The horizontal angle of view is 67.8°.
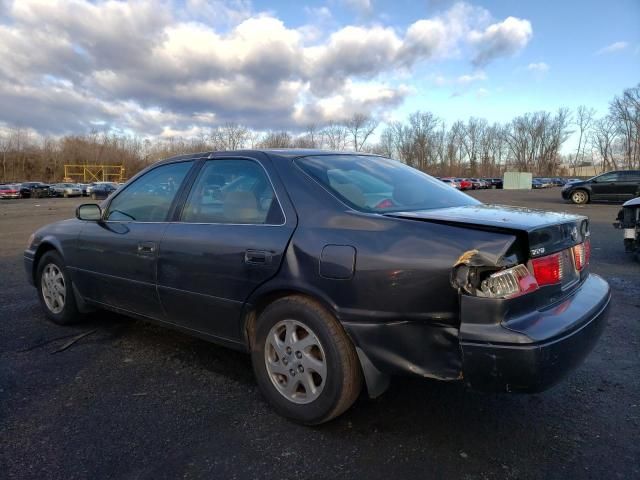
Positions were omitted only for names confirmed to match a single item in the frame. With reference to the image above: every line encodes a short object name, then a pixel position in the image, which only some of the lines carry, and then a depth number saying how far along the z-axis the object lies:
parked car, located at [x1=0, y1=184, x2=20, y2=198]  39.53
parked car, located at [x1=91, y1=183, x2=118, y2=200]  38.47
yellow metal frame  72.88
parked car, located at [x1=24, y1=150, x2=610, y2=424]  2.11
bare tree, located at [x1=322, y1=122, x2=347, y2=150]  76.03
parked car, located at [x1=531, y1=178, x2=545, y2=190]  67.06
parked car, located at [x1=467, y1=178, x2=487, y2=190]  63.35
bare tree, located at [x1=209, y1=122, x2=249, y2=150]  68.79
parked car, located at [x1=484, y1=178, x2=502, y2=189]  67.25
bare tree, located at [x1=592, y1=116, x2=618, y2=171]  90.94
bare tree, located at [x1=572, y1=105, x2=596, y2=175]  105.12
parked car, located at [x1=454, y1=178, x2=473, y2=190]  58.83
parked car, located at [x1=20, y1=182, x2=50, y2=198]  42.47
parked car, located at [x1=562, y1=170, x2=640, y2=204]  21.14
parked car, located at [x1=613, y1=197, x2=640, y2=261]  7.30
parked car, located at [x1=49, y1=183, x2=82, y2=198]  45.26
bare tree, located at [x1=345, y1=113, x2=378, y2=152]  82.06
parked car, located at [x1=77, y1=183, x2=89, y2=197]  47.75
